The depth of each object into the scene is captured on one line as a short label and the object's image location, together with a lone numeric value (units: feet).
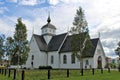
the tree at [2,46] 187.21
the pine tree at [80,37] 102.89
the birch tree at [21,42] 124.47
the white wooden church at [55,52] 157.79
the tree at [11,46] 127.47
